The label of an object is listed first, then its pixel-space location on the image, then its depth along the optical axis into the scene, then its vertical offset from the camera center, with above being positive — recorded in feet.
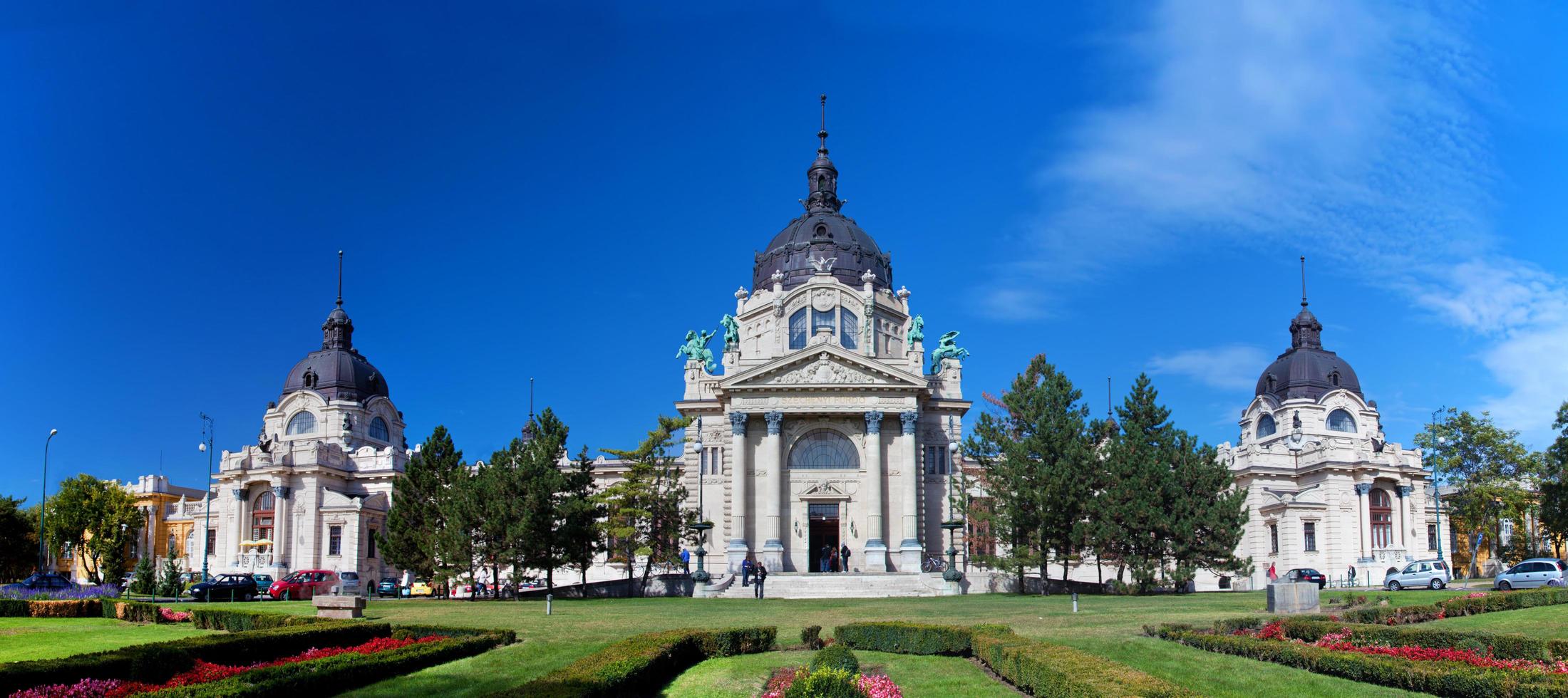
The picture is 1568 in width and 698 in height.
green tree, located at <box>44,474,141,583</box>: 282.56 +0.58
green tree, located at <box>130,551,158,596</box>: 160.66 -8.00
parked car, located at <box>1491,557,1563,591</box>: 139.74 -7.79
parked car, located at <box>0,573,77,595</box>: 179.11 -9.96
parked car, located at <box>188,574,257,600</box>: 164.35 -9.64
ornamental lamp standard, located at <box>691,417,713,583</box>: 174.50 -4.46
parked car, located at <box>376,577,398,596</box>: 203.92 -11.86
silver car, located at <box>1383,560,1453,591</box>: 171.53 -9.57
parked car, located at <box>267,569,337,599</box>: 176.52 -9.87
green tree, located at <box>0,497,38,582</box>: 276.82 -5.30
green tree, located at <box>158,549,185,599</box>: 165.99 -8.67
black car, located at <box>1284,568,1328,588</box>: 186.88 -10.26
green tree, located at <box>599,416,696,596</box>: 192.34 +0.47
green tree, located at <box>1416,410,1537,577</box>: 244.01 +8.02
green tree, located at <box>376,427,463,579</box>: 189.26 +1.18
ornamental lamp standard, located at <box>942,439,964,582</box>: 178.60 -6.91
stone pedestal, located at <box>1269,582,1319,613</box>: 101.96 -7.31
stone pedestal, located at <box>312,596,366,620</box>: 101.55 -7.31
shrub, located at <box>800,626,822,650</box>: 87.92 -8.91
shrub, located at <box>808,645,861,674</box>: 63.57 -7.71
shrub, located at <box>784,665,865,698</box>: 55.88 -7.85
